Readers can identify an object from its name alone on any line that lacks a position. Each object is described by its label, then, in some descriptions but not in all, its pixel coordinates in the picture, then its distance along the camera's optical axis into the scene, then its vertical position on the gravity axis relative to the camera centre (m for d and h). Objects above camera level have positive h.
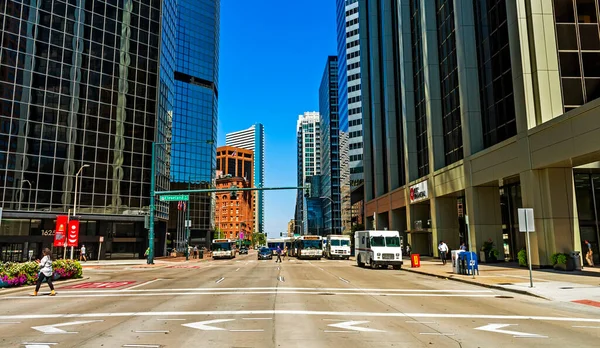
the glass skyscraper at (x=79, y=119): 50.75 +15.25
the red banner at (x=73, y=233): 38.78 +0.55
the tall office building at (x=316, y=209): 173.74 +11.27
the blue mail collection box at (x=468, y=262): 23.09 -1.34
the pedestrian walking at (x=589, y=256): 26.07 -1.21
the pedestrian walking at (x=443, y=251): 32.67 -1.07
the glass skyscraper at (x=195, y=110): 109.48 +33.17
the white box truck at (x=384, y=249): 31.00 -0.84
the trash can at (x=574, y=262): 23.69 -1.41
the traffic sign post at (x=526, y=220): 17.48 +0.64
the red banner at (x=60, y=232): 36.66 +0.62
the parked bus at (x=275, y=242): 74.84 -0.72
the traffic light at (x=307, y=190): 37.63 +4.10
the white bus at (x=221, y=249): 59.50 -1.46
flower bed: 19.12 -1.54
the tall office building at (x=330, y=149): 139.75 +30.27
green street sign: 39.55 +3.66
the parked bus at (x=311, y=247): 51.25 -1.10
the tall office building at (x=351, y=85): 101.06 +37.18
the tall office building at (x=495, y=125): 24.91 +8.42
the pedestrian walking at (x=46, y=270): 16.71 -1.18
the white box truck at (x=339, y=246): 52.97 -1.04
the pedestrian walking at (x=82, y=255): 50.44 -1.83
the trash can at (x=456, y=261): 24.22 -1.39
